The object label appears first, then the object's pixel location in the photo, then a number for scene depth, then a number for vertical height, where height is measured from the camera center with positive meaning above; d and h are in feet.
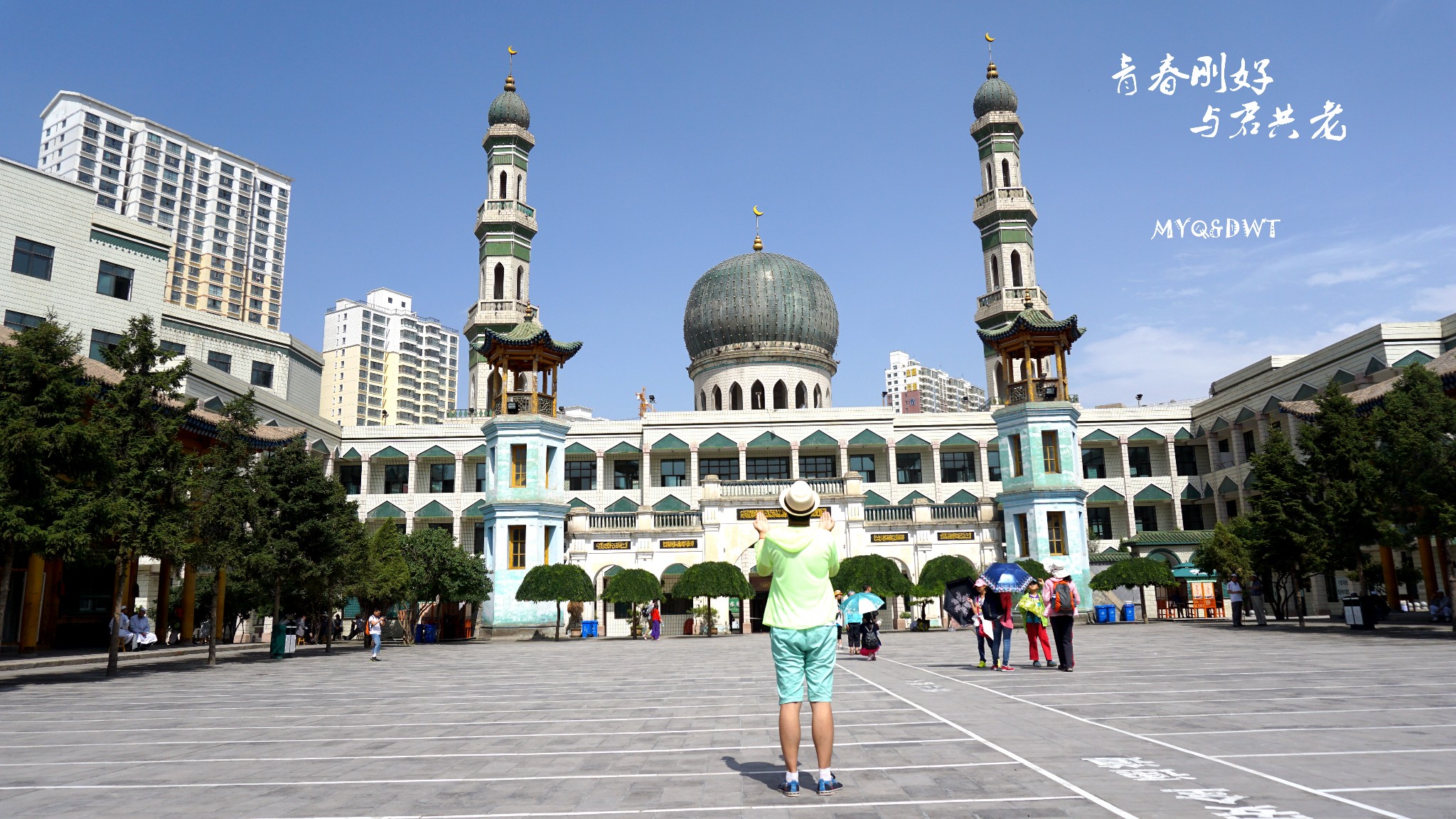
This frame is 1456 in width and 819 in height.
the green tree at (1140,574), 127.13 -0.12
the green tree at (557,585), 118.32 -0.58
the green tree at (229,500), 77.46 +6.99
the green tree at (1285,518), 97.14 +5.58
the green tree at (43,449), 57.11 +8.52
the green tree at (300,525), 85.46 +5.38
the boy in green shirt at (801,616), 22.22 -0.95
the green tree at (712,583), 119.03 -0.55
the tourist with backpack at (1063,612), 53.93 -2.15
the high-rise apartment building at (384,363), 489.26 +117.60
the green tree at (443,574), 122.83 +0.99
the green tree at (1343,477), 91.40 +9.35
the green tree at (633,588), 118.93 -1.08
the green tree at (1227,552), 114.62 +2.40
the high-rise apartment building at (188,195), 404.77 +176.93
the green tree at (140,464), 65.67 +8.96
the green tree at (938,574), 123.03 +0.18
